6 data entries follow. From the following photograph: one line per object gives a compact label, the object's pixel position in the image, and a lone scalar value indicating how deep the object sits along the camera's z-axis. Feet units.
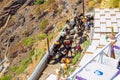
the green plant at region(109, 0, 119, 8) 57.06
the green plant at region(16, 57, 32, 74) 57.78
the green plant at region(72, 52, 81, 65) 39.07
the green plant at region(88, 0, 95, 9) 71.01
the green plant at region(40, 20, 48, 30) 101.84
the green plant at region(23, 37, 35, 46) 91.91
